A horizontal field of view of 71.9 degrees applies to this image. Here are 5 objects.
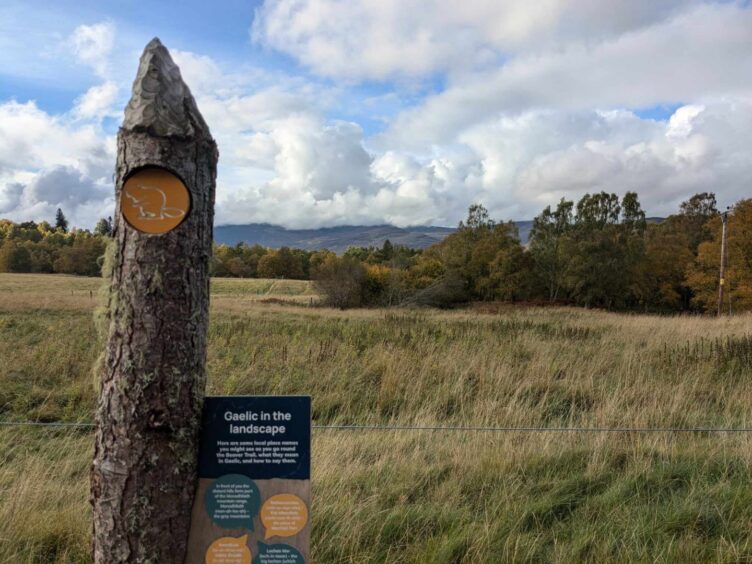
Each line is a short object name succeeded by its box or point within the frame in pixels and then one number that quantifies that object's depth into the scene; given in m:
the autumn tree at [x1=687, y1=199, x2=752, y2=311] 34.56
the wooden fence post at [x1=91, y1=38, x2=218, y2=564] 1.79
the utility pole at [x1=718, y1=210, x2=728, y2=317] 27.70
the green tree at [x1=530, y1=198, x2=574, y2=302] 45.00
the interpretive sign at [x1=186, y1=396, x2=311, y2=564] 1.90
